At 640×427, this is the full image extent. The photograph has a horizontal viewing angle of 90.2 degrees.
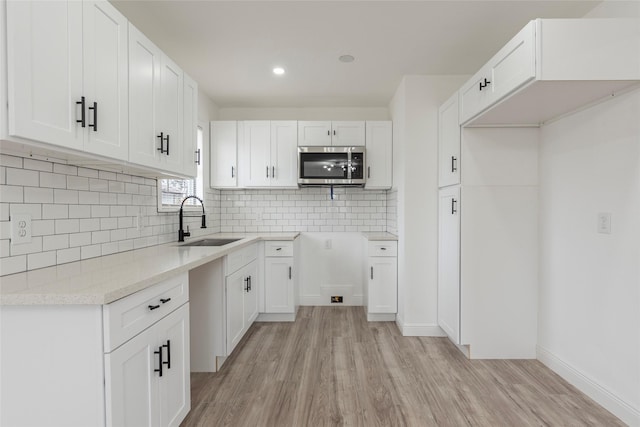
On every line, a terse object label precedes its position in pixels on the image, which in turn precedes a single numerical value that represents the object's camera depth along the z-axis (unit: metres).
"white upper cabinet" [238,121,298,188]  3.74
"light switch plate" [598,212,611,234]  1.93
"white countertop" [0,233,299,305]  1.08
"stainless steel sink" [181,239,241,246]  2.94
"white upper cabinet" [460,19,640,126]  1.67
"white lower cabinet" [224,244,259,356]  2.48
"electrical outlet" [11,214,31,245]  1.41
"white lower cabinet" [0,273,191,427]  1.10
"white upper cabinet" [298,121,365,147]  3.68
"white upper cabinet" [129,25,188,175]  1.74
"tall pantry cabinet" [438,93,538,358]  2.56
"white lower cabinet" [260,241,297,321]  3.43
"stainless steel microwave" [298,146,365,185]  3.58
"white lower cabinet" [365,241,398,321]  3.36
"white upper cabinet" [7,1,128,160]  1.10
